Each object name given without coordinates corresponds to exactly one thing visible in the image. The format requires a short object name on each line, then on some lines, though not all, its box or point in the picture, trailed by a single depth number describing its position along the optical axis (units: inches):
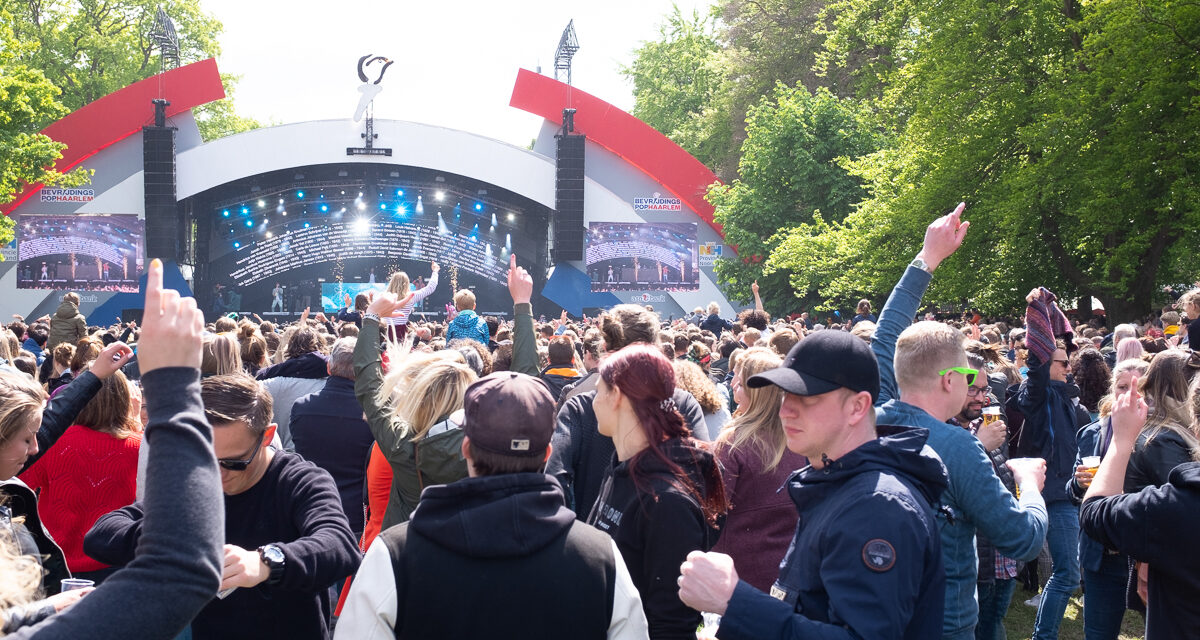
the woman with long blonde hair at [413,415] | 144.4
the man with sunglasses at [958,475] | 111.1
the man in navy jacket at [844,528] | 78.0
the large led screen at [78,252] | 1039.6
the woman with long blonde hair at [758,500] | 130.8
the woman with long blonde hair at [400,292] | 216.1
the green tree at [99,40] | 1350.9
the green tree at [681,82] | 1473.9
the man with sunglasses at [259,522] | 101.0
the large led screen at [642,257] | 1088.2
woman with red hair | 103.3
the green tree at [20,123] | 759.7
